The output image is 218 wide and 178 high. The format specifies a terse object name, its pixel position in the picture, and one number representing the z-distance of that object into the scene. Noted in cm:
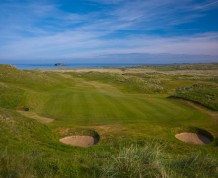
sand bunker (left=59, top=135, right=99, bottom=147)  1686
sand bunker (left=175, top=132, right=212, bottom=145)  1754
